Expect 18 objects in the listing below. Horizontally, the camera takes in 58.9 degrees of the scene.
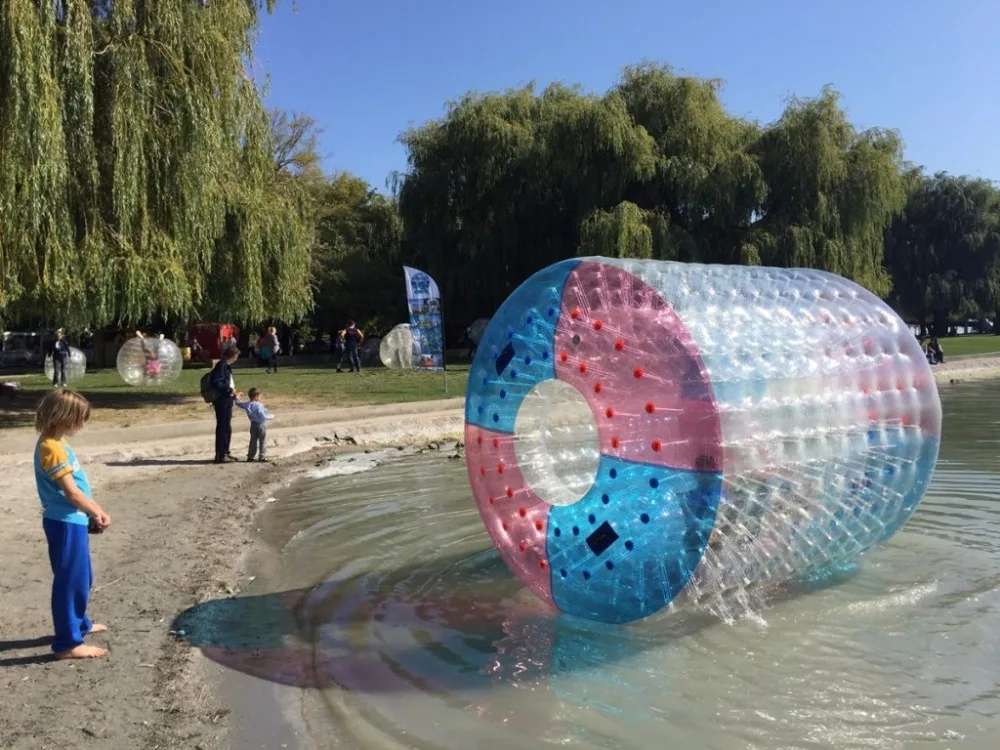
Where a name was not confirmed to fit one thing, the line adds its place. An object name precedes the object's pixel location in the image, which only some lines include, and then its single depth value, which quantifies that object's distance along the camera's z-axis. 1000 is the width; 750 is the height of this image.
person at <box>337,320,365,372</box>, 28.30
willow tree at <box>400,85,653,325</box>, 31.59
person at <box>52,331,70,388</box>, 22.24
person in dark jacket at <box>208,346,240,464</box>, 11.92
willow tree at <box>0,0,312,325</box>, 13.23
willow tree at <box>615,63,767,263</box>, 30.38
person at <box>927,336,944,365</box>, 32.03
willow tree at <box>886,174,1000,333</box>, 52.41
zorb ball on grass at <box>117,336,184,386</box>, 22.14
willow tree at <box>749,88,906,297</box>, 30.39
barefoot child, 4.80
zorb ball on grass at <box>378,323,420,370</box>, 28.61
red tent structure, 41.66
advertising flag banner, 21.91
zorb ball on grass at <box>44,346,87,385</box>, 23.61
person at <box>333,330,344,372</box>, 29.72
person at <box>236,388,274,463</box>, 12.48
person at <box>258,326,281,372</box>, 30.01
